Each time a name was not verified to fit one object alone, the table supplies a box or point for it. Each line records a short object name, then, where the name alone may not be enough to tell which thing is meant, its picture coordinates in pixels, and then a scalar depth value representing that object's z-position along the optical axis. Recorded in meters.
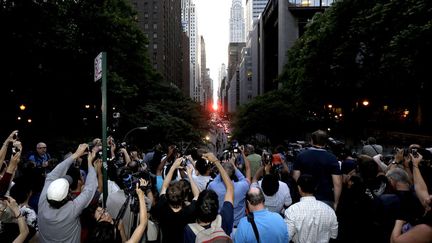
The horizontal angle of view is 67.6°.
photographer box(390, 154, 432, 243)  2.78
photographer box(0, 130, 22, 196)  3.99
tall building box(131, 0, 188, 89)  88.19
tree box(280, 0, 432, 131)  16.94
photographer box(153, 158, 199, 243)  3.63
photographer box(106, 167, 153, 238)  4.09
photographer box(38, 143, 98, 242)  3.57
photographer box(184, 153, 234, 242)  3.17
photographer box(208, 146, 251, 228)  4.90
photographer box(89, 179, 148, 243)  3.05
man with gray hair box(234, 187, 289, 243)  3.46
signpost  4.86
